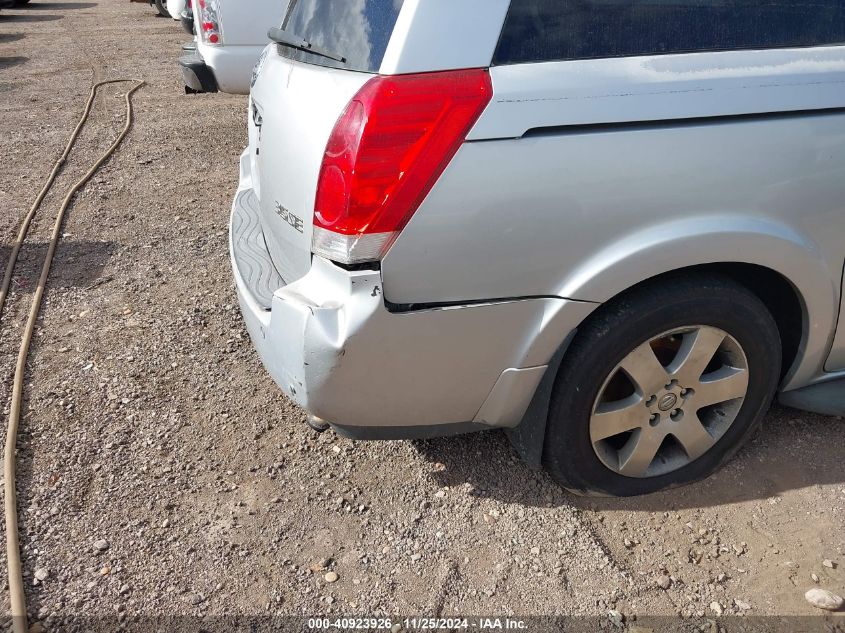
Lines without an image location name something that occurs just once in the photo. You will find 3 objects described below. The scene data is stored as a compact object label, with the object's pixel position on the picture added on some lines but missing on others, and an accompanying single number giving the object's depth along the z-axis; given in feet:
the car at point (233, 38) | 19.42
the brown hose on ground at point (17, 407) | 7.12
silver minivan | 6.06
